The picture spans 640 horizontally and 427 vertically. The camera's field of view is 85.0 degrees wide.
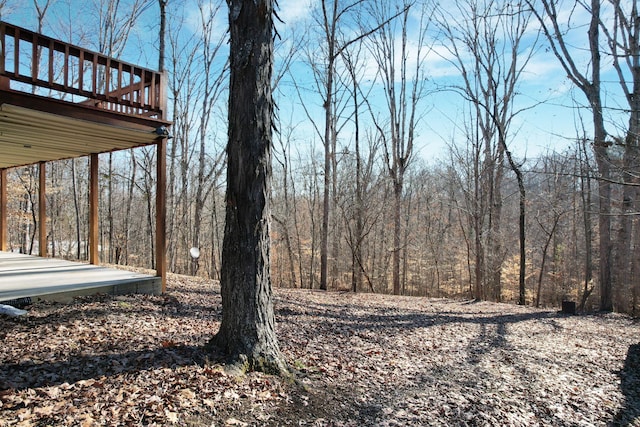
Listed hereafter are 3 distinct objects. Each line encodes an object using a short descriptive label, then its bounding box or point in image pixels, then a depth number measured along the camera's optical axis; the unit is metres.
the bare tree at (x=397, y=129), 12.09
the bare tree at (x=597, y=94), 8.09
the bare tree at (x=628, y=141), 7.76
